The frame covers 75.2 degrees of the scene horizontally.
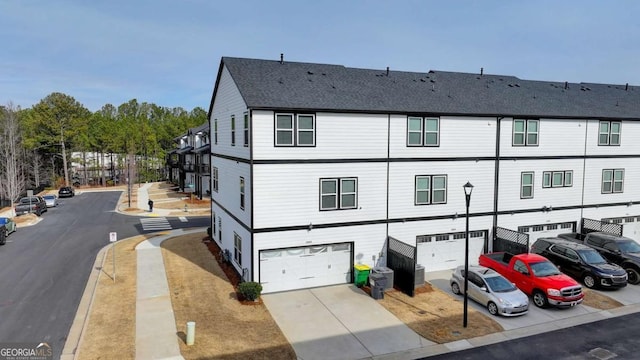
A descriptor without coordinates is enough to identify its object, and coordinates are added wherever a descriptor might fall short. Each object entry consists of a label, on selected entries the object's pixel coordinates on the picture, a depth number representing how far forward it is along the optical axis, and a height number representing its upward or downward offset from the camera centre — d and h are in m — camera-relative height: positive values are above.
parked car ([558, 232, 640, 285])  21.31 -5.31
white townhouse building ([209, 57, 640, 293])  19.64 -0.67
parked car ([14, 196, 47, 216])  40.97 -5.36
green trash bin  20.42 -6.04
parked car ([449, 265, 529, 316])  16.83 -5.92
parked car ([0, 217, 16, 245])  29.23 -5.68
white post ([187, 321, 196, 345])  14.17 -6.18
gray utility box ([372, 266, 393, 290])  19.69 -5.76
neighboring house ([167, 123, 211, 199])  52.67 -1.35
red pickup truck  17.53 -5.66
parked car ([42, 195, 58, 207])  47.22 -5.47
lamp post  15.80 -5.07
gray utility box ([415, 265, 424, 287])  20.00 -5.97
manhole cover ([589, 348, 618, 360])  13.77 -6.78
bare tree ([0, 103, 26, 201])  47.25 +0.27
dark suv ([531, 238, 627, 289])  19.80 -5.59
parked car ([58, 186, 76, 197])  56.94 -5.47
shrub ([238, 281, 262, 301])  18.08 -6.01
